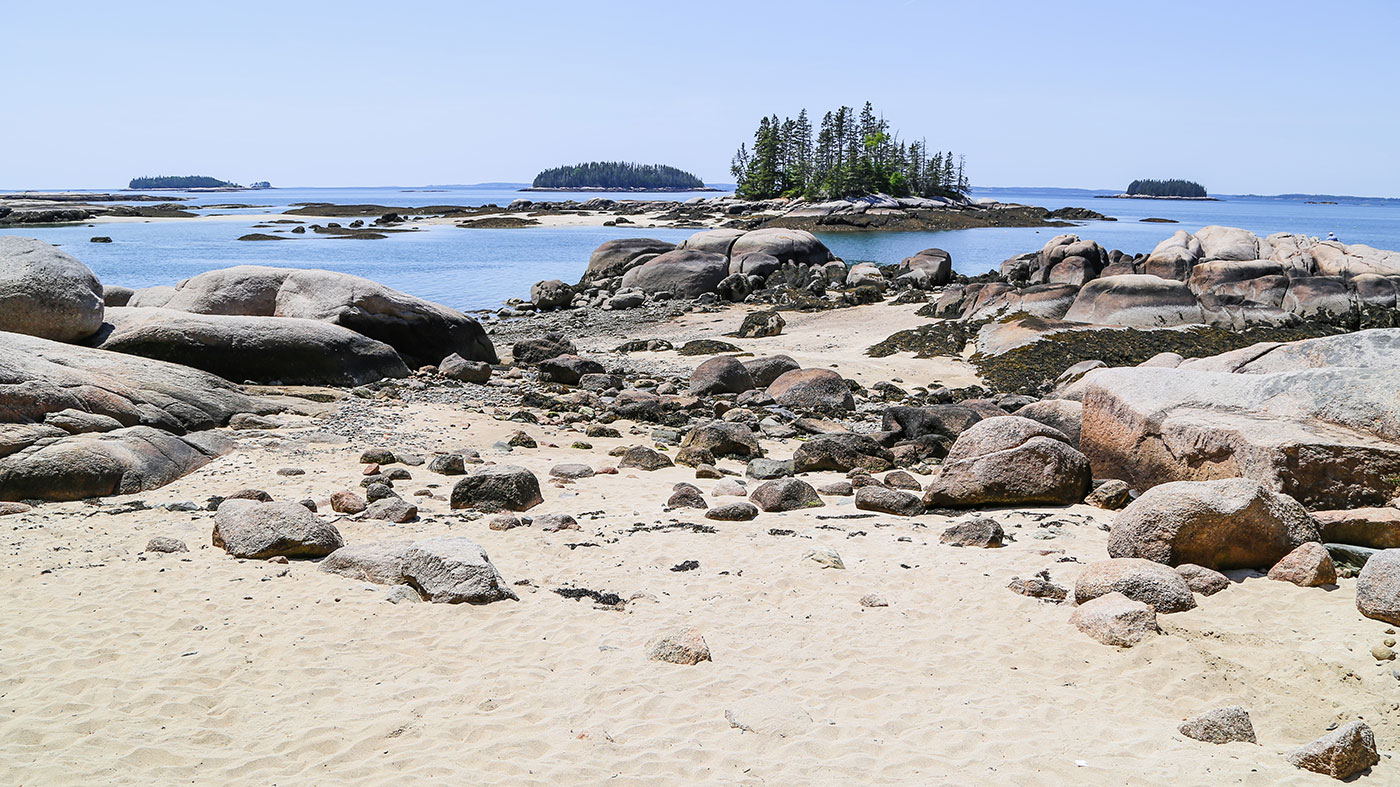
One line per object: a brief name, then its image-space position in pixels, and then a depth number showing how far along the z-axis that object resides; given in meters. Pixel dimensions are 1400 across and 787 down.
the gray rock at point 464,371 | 18.00
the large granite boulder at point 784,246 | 38.12
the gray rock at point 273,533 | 7.67
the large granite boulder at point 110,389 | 10.20
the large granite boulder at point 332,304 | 18.25
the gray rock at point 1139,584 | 6.60
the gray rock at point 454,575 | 7.00
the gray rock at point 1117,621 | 6.19
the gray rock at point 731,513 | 9.38
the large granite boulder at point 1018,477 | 9.52
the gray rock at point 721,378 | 17.41
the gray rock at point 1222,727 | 5.04
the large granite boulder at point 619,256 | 37.81
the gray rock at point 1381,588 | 6.12
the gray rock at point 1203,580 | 6.86
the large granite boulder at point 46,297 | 13.96
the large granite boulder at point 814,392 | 15.99
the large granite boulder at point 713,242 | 38.88
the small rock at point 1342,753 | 4.61
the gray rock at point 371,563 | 7.30
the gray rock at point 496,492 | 9.55
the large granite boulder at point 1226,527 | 7.11
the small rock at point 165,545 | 7.64
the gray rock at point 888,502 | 9.58
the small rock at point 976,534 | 8.33
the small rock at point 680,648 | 6.12
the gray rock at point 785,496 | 9.78
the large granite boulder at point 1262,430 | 7.83
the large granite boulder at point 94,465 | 8.91
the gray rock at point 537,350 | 20.73
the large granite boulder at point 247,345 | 14.45
